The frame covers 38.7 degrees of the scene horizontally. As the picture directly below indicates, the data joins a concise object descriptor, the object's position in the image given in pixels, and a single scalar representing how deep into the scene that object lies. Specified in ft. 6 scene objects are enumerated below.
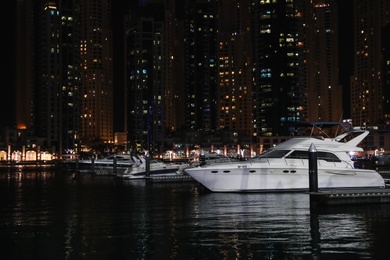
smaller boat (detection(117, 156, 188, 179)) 181.88
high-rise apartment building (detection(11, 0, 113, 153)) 623.77
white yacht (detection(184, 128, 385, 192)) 112.98
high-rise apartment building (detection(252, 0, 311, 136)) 638.53
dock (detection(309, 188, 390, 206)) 95.14
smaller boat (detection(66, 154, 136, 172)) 241.35
